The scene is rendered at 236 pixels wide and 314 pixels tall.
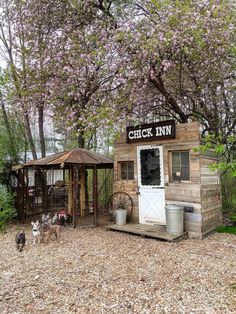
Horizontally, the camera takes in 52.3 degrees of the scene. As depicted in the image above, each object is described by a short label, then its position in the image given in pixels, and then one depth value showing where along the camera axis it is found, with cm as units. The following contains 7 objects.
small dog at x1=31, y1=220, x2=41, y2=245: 507
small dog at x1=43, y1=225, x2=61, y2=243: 518
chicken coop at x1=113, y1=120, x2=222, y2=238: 550
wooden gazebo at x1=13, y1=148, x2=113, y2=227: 635
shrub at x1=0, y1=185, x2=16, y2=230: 664
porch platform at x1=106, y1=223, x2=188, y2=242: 527
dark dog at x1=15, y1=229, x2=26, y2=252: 479
